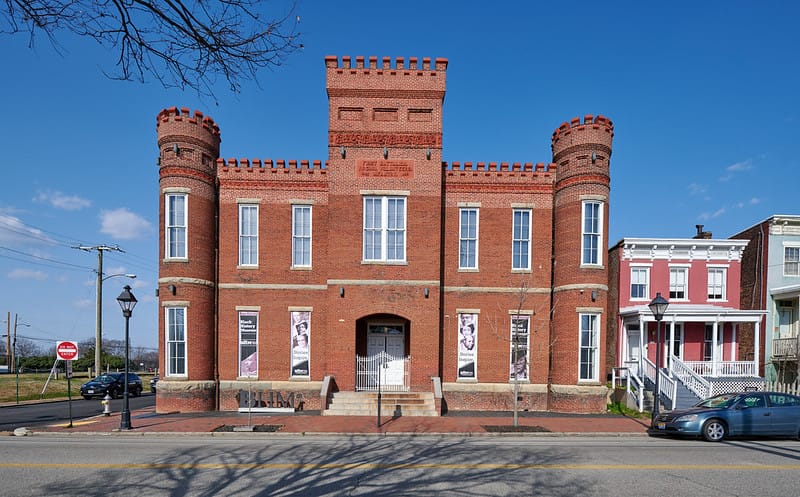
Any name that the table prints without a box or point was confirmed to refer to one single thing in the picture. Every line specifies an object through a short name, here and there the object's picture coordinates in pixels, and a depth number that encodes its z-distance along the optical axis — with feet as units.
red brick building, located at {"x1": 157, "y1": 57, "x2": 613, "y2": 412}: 58.65
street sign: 49.33
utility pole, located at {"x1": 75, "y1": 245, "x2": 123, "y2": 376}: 100.10
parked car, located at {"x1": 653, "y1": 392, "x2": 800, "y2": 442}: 41.27
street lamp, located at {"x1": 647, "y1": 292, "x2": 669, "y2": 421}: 48.49
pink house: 67.82
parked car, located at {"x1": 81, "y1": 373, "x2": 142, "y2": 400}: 85.94
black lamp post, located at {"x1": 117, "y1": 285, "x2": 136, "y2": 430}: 47.52
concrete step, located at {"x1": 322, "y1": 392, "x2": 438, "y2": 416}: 53.26
